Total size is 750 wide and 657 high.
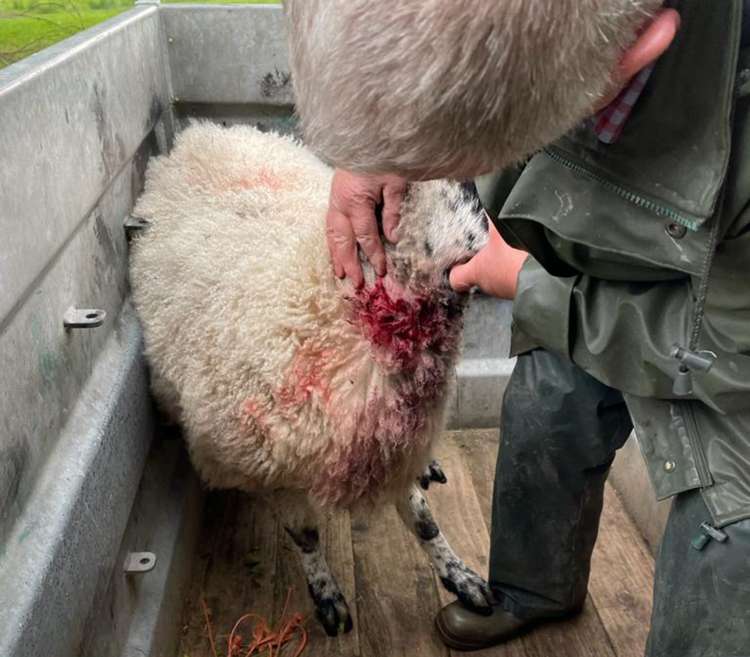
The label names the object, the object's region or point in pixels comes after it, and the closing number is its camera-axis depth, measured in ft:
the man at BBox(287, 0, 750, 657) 2.10
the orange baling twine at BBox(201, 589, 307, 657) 5.68
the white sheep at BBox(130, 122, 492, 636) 4.40
